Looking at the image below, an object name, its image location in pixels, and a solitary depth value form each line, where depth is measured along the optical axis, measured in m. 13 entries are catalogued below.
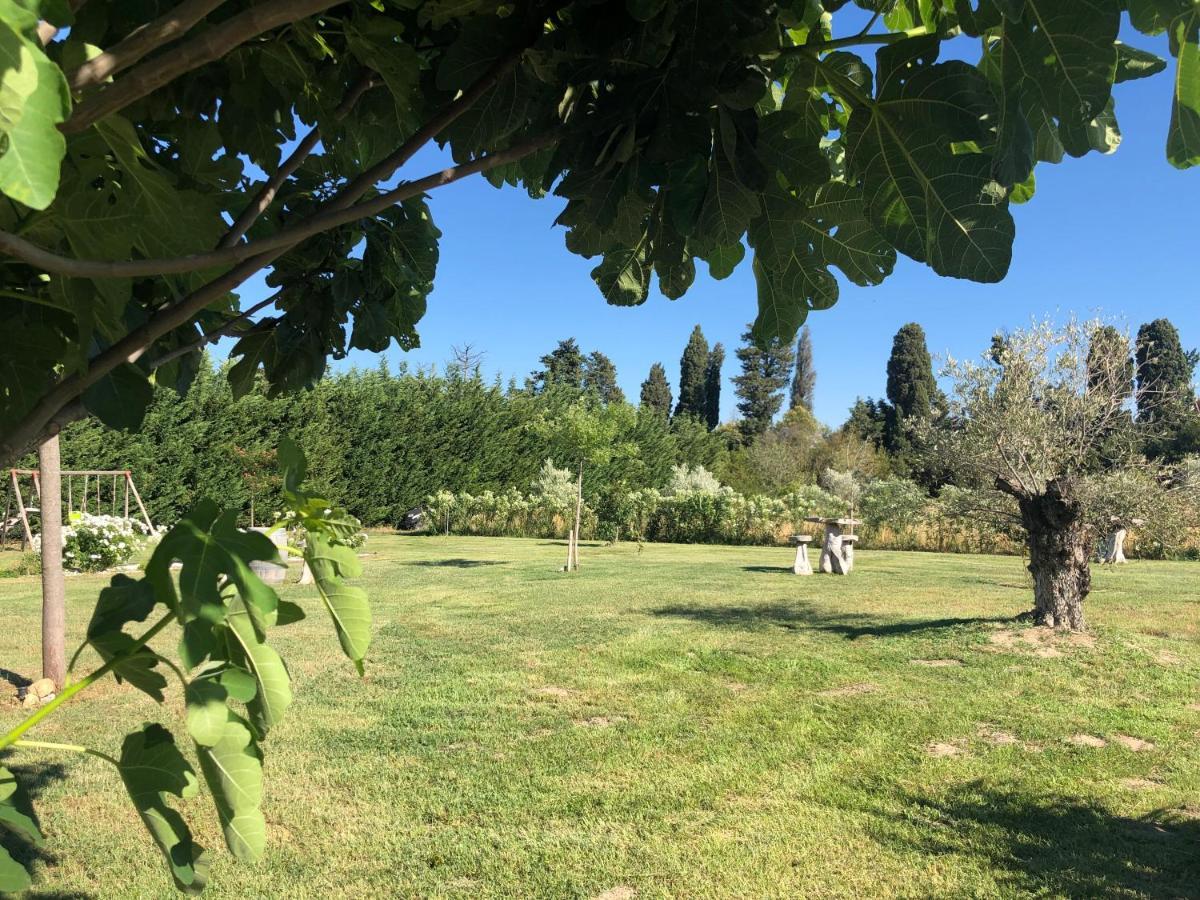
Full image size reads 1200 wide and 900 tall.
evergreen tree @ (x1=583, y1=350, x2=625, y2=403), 46.84
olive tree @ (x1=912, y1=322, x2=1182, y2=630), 7.18
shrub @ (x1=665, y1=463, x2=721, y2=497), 21.41
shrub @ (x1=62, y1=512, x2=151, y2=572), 10.15
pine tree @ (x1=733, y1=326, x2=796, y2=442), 41.69
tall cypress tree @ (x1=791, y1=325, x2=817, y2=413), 45.43
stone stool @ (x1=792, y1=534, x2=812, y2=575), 12.64
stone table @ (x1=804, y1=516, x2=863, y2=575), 12.83
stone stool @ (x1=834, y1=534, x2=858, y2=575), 13.01
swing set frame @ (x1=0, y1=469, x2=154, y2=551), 11.73
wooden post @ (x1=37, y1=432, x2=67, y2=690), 4.83
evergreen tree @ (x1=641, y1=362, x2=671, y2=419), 41.38
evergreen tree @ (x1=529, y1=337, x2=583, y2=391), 43.94
